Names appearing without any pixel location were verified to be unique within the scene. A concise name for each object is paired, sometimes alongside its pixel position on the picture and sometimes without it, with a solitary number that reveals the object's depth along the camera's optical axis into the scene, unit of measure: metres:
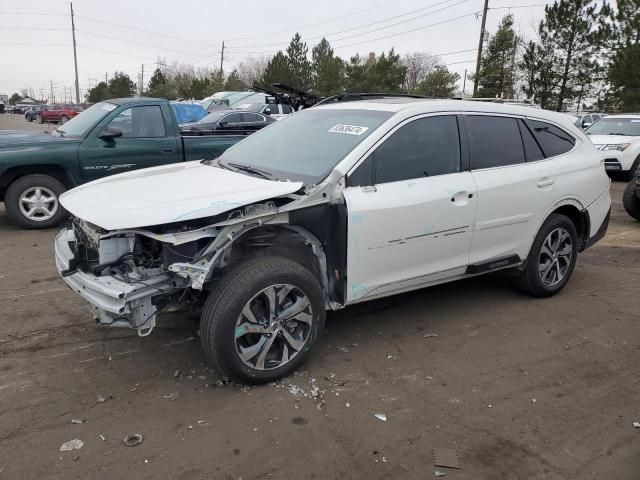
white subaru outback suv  3.14
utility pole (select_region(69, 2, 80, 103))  58.42
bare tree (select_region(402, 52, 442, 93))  62.69
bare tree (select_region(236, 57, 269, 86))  79.38
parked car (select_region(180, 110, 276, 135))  9.46
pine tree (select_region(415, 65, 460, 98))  29.50
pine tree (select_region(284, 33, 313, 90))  43.58
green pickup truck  7.14
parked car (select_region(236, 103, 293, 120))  21.02
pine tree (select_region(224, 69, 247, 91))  50.21
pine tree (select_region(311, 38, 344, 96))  34.94
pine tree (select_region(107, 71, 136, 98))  63.69
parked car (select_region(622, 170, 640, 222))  8.38
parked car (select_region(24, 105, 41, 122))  47.88
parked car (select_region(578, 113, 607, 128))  19.54
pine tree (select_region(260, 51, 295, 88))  42.47
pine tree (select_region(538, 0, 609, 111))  25.78
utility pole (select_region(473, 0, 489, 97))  27.36
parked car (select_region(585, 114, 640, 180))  12.63
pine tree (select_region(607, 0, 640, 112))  22.95
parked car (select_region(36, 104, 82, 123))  43.66
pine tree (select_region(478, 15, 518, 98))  26.72
